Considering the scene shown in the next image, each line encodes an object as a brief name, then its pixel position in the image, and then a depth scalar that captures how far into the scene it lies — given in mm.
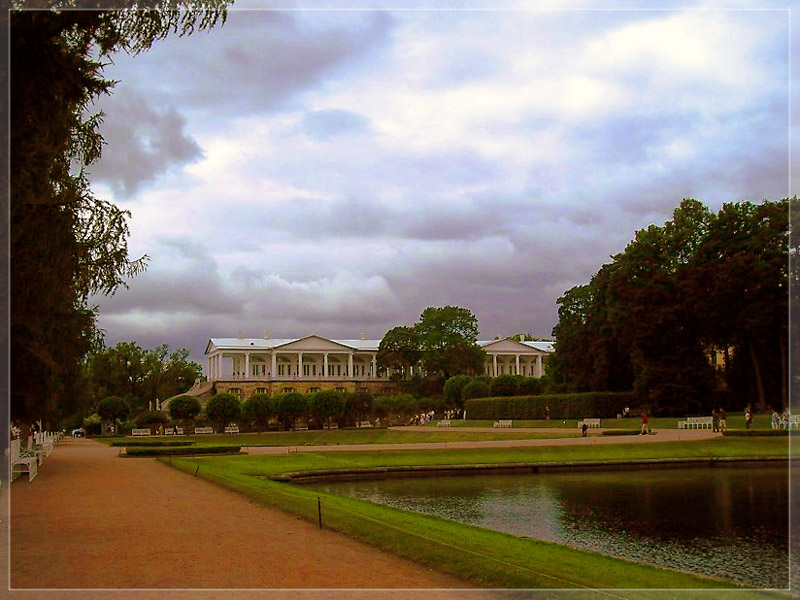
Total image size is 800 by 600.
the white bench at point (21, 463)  20430
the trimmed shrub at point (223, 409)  59406
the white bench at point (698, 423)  41228
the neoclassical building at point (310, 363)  90625
